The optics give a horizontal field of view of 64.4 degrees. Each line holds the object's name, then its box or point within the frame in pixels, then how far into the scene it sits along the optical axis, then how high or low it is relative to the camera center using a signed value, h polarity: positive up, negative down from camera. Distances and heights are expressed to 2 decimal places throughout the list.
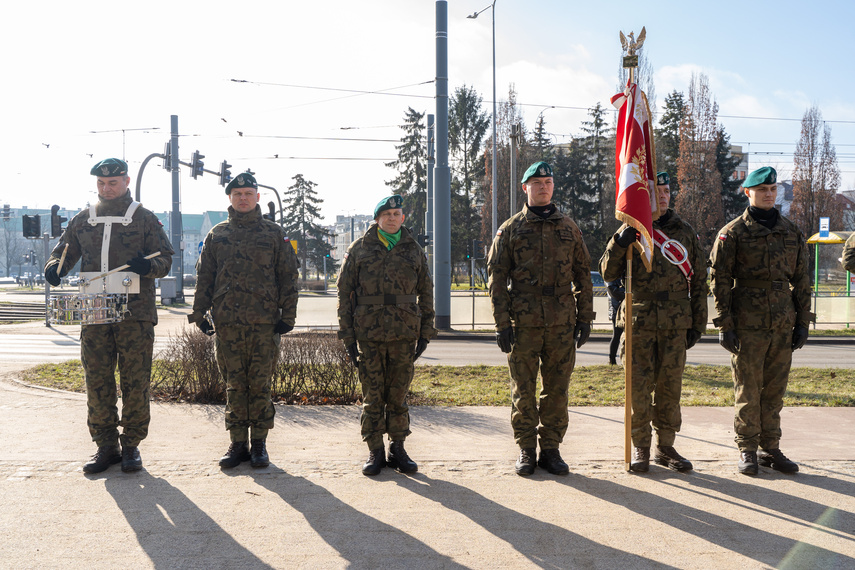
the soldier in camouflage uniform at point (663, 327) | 5.25 -0.47
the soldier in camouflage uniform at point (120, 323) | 5.23 -0.40
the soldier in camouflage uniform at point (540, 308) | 5.16 -0.32
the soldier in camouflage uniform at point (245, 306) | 5.33 -0.32
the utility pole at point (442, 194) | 16.66 +1.81
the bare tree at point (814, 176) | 53.97 +7.22
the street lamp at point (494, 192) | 26.67 +3.90
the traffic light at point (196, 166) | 24.61 +3.62
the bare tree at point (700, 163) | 51.06 +7.76
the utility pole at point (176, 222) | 26.39 +1.90
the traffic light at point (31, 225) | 20.93 +1.24
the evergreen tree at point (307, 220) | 72.25 +4.89
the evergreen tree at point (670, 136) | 57.66 +11.43
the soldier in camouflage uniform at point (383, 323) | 5.22 -0.44
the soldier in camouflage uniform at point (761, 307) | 5.21 -0.32
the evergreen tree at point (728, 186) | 57.00 +6.79
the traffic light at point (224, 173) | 25.23 +3.46
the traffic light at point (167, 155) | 24.06 +3.87
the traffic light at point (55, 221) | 19.39 +1.26
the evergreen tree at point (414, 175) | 64.88 +8.78
